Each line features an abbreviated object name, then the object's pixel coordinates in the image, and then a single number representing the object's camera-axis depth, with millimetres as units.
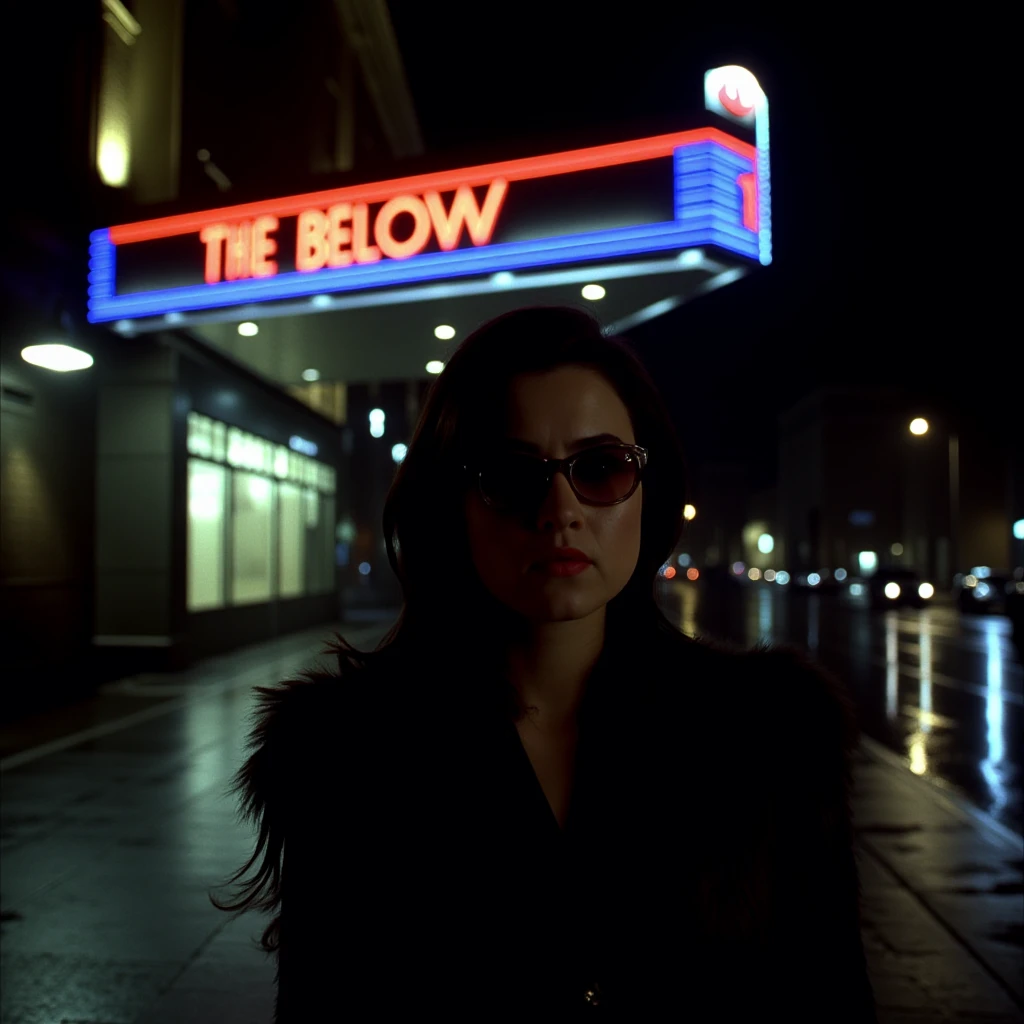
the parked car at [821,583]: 49616
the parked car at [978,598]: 30656
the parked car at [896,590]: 34375
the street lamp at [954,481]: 37625
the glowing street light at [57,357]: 9109
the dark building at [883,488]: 70812
